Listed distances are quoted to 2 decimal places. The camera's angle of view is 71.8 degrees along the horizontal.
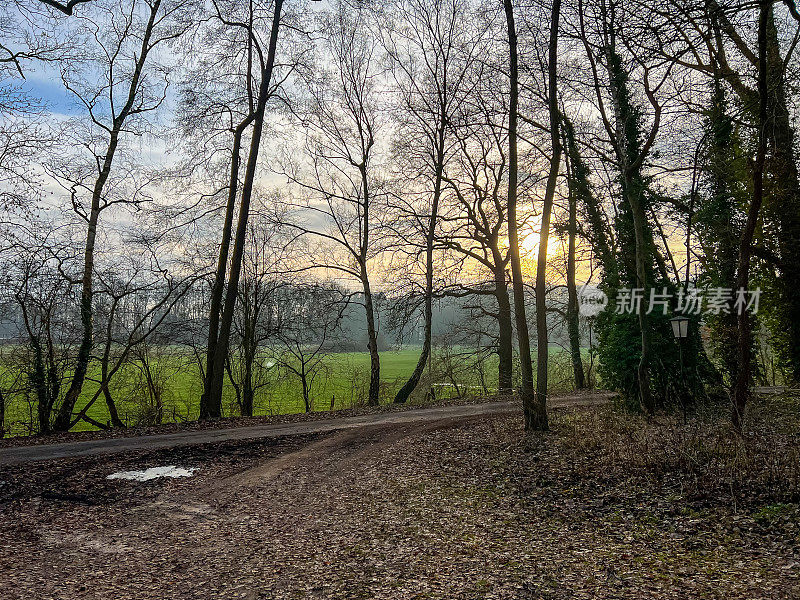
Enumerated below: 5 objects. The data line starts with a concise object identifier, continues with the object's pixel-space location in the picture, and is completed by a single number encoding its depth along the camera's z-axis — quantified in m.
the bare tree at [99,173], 13.03
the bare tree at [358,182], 18.53
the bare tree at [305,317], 19.06
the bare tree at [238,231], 13.86
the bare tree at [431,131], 17.97
